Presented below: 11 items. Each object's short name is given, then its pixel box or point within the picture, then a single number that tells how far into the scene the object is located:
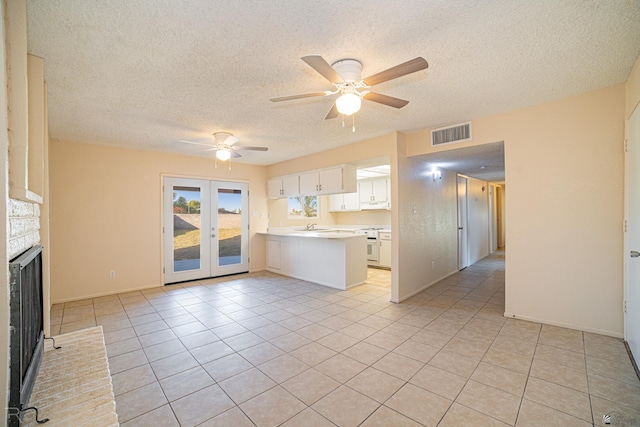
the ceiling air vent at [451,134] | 3.72
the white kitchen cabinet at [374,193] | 7.34
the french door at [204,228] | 5.42
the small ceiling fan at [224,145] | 4.04
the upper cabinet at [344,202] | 7.89
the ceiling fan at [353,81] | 1.85
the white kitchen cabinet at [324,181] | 5.02
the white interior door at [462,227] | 6.36
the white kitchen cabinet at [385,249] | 6.71
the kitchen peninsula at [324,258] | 4.93
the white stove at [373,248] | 6.93
